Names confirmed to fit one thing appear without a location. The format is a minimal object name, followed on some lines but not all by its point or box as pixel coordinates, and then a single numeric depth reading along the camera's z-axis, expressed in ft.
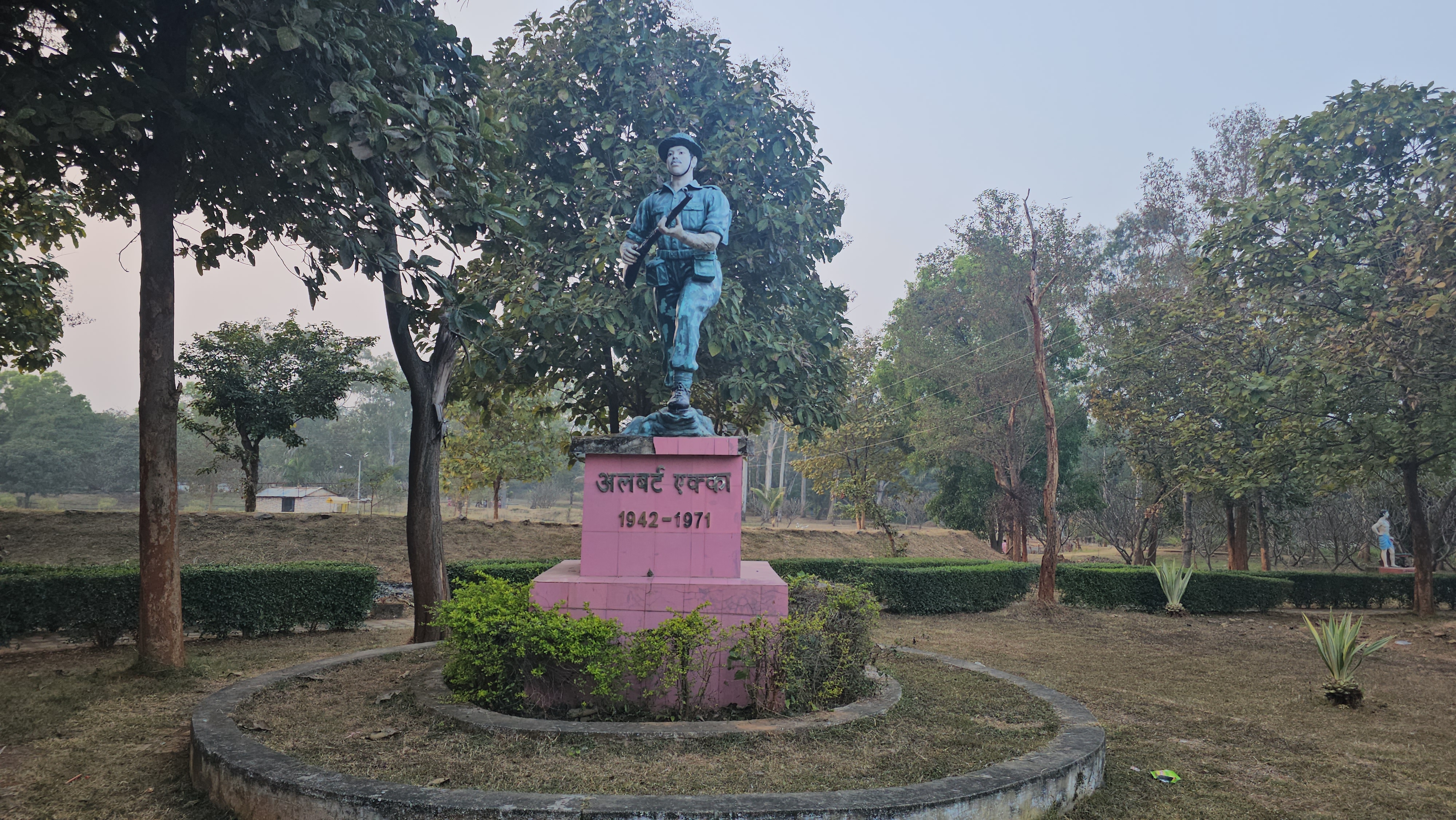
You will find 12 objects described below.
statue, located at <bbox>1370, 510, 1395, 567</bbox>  67.21
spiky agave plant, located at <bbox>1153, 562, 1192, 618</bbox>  48.11
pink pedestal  18.71
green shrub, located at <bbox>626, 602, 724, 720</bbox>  16.17
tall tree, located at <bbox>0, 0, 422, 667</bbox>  19.63
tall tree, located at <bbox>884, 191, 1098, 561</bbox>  88.53
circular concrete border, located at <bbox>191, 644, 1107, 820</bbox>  11.07
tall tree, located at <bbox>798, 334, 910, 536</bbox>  84.28
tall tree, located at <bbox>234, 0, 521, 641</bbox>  19.83
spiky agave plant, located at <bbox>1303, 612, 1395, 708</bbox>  23.26
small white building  126.21
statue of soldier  20.49
